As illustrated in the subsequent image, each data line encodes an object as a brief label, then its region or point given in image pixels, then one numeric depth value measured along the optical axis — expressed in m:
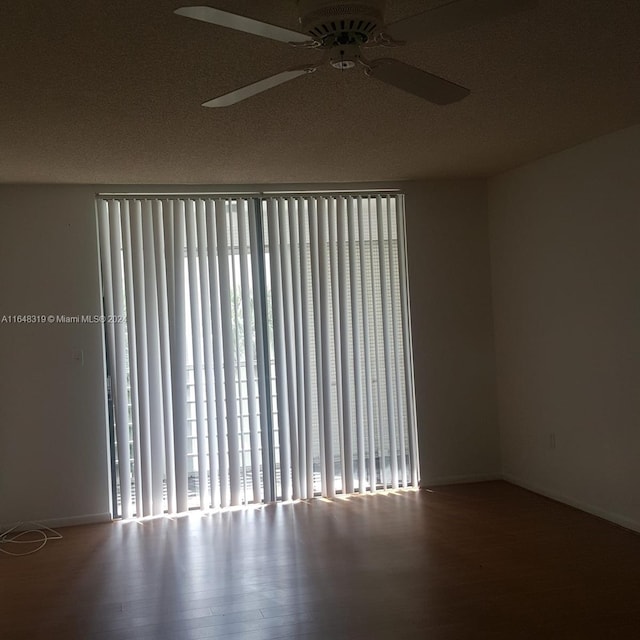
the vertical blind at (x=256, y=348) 5.16
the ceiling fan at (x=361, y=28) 1.94
